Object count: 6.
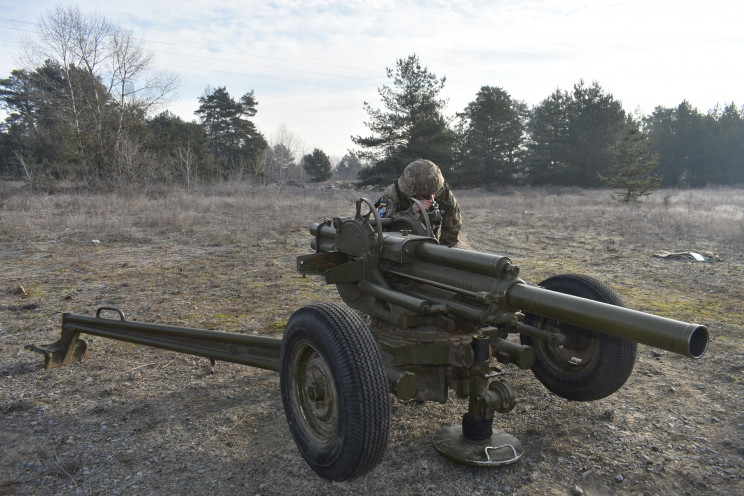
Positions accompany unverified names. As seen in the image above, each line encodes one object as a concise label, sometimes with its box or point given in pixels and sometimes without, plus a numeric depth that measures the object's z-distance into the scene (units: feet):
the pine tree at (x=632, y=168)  79.61
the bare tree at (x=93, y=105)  78.64
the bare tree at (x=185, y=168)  79.93
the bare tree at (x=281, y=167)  128.36
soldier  14.03
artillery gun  7.59
